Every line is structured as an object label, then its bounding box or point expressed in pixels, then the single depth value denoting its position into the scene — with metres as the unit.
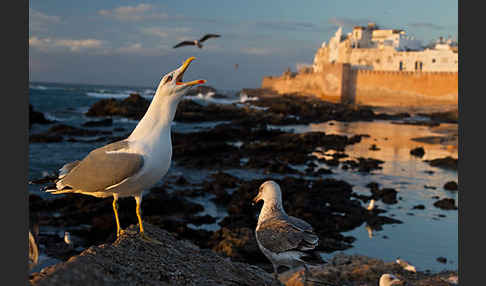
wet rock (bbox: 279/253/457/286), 5.61
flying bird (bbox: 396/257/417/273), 6.16
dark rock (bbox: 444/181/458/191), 12.33
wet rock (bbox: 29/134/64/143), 19.06
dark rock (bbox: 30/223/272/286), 2.21
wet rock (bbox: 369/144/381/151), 19.83
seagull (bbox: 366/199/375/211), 10.08
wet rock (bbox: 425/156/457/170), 16.08
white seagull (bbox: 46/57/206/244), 2.80
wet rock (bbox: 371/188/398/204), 10.88
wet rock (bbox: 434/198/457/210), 10.39
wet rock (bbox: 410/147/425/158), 18.57
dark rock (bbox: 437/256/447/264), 7.36
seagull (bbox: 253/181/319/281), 3.78
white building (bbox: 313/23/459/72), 56.36
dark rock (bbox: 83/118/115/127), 25.83
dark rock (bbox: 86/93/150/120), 30.72
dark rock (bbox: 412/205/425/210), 10.33
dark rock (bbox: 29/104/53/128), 25.89
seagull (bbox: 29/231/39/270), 2.88
